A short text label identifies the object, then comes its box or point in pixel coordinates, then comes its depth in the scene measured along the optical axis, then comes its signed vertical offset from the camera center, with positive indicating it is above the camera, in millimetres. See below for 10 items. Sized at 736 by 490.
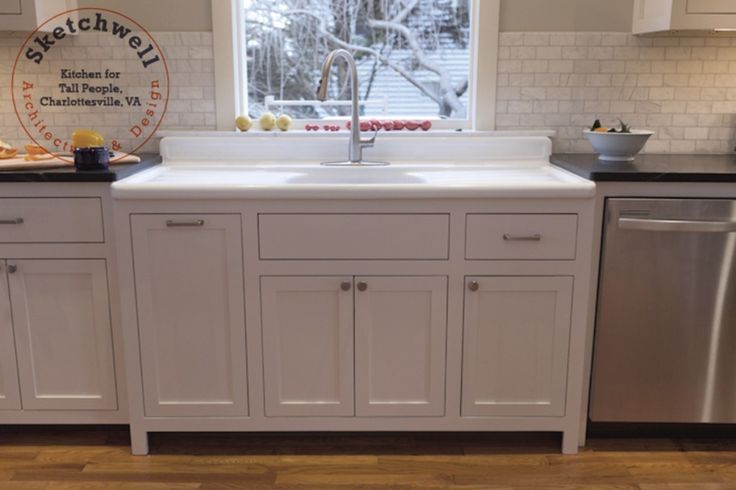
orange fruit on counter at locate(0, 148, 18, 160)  2365 -220
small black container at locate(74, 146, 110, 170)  2131 -214
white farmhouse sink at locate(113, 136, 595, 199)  1987 -279
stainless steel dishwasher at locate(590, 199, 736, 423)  2059 -689
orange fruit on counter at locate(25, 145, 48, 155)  2389 -210
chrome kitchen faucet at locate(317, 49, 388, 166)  2309 -52
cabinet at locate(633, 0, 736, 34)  2270 +261
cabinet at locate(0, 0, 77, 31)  2309 +257
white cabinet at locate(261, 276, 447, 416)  2082 -792
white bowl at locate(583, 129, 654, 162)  2301 -174
